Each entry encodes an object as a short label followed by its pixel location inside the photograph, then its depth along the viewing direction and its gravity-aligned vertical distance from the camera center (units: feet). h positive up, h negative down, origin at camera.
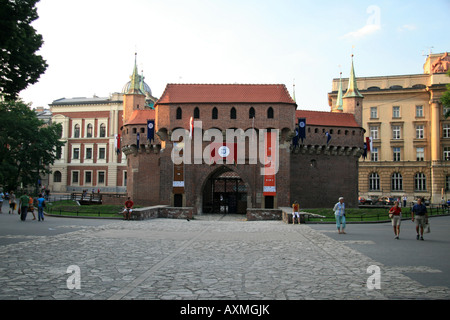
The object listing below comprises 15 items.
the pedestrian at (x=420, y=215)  56.95 -3.06
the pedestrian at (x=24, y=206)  77.10 -3.33
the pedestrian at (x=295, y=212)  86.54 -4.31
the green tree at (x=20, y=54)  52.95 +17.10
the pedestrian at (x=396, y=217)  57.77 -3.39
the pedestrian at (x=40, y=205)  80.18 -3.24
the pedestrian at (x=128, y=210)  87.06 -4.31
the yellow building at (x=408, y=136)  195.31 +25.18
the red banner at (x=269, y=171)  127.95 +5.36
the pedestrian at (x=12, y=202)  104.22 -3.55
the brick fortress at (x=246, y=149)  130.62 +13.26
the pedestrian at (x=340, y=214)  65.77 -3.50
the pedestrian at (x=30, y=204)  88.74 -3.41
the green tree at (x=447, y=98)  101.14 +21.17
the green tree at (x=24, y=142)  164.45 +17.56
